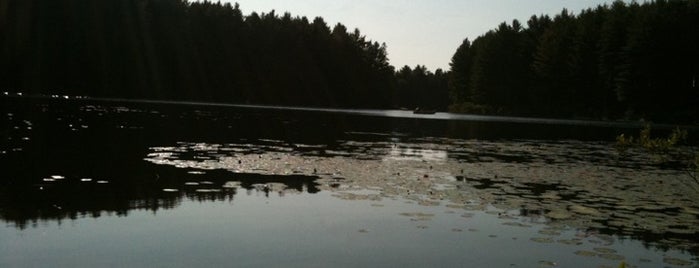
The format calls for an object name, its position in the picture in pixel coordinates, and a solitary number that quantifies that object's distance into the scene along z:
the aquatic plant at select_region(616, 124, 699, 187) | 12.09
